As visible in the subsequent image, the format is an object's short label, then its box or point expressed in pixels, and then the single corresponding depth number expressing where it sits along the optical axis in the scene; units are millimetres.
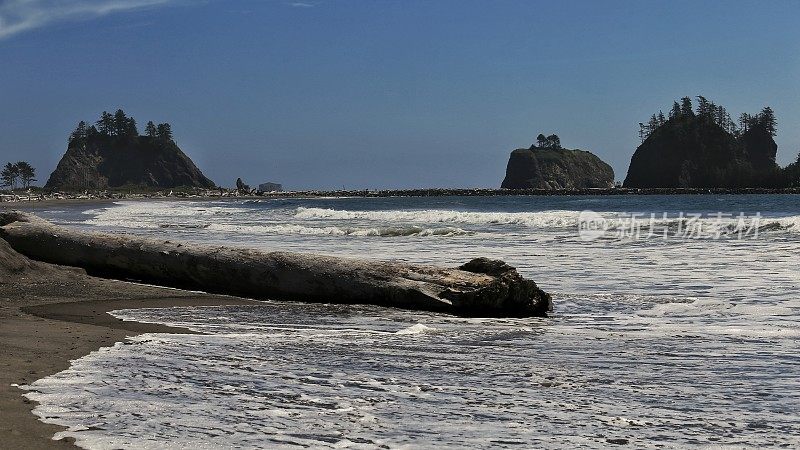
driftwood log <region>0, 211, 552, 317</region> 8266
